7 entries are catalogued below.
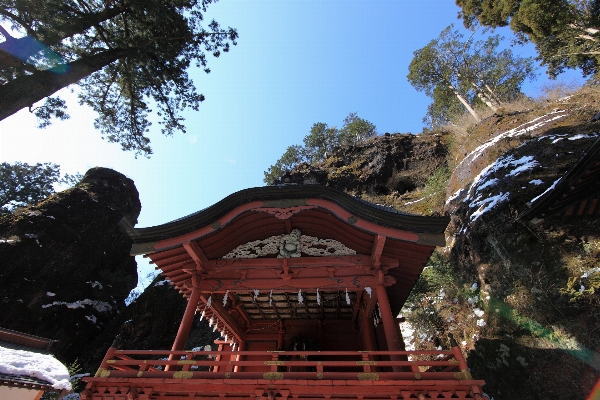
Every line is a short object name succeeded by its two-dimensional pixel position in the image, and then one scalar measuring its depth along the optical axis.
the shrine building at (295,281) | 5.60
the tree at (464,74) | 27.17
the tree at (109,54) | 10.86
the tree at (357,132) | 39.31
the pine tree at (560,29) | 17.31
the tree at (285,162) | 37.03
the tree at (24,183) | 30.77
